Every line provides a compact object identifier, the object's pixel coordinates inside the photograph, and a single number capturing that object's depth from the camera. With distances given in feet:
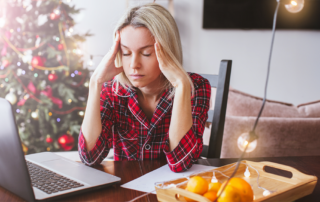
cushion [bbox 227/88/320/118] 5.24
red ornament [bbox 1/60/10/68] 8.45
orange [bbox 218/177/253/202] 1.83
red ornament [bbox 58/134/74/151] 9.23
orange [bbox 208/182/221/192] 2.01
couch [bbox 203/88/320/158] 4.84
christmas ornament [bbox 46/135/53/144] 9.05
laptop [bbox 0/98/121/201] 1.91
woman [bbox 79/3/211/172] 3.40
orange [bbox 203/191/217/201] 1.88
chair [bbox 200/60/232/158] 3.87
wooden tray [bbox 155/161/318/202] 1.97
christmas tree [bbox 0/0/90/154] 8.50
